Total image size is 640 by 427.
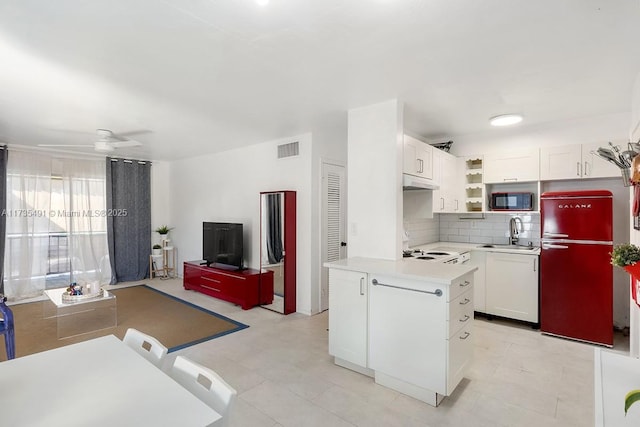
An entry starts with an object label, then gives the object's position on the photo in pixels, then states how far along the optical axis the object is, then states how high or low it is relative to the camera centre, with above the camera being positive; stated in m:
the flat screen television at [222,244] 4.93 -0.53
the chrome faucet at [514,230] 4.16 -0.26
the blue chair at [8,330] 2.39 -0.90
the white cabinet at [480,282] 3.95 -0.89
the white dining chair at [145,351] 1.52 -0.69
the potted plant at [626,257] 1.52 -0.23
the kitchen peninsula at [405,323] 2.21 -0.87
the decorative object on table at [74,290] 3.74 -0.93
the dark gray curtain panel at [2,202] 4.77 +0.17
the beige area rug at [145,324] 3.34 -1.37
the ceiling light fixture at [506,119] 3.39 +1.00
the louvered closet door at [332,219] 4.34 -0.11
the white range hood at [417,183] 3.06 +0.29
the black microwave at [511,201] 3.89 +0.12
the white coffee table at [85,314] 3.57 -1.22
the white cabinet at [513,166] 3.81 +0.57
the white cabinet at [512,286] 3.63 -0.89
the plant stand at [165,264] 6.39 -1.07
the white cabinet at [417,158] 3.14 +0.57
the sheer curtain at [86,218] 5.42 -0.09
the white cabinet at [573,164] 3.44 +0.53
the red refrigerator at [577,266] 3.18 -0.58
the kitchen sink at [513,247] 3.85 -0.47
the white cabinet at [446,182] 3.84 +0.37
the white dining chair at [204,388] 1.14 -0.70
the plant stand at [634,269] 1.41 -0.27
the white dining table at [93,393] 1.01 -0.66
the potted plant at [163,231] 6.39 -0.38
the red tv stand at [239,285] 4.44 -1.09
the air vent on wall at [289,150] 4.33 +0.87
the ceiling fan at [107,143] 3.79 +0.85
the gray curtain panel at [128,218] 5.88 -0.11
